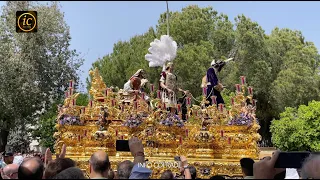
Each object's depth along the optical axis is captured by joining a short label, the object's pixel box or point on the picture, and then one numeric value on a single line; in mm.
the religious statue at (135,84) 11549
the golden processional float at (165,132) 9734
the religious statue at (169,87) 11352
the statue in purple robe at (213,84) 11125
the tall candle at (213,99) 10420
